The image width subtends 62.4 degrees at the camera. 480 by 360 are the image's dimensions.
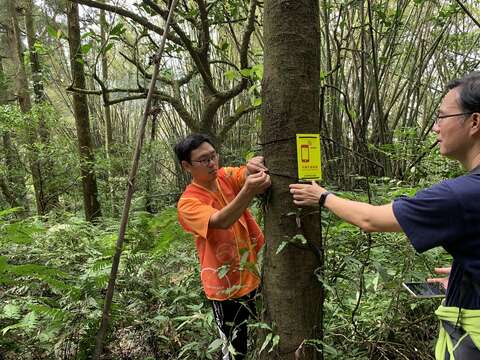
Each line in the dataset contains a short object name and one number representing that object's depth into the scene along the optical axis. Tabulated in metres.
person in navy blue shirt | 1.01
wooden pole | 1.54
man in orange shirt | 1.67
